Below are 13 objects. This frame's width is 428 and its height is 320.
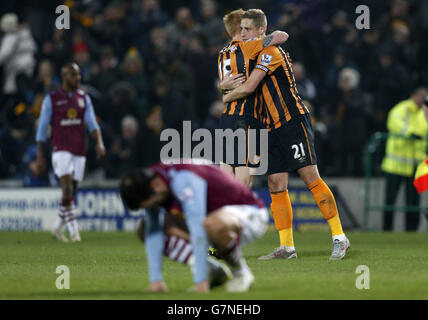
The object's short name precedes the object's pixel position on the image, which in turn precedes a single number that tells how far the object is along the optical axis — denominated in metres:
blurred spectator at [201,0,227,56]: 18.06
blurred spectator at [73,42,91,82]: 17.98
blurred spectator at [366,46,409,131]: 17.34
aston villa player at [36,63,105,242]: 13.16
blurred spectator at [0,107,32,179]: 17.53
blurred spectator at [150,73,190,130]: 17.02
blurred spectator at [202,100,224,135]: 16.68
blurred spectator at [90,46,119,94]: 17.83
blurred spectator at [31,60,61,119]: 17.00
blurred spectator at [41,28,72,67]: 18.34
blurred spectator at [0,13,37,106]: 18.67
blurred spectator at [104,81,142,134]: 17.33
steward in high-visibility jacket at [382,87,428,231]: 16.17
